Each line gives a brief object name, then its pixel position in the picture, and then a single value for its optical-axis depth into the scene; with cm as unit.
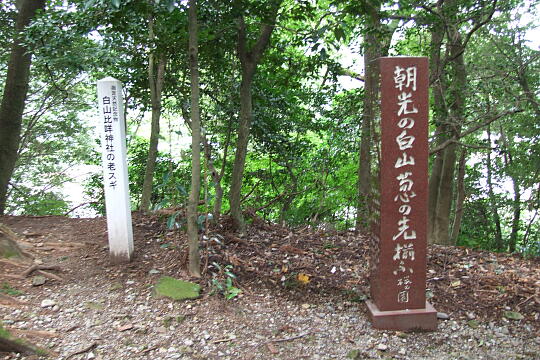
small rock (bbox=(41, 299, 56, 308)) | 348
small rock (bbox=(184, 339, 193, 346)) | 313
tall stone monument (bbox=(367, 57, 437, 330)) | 328
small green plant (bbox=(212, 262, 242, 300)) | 387
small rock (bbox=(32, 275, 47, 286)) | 380
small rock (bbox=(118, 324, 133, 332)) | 324
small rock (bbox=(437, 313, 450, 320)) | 369
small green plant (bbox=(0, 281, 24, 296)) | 359
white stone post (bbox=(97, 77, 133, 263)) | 396
